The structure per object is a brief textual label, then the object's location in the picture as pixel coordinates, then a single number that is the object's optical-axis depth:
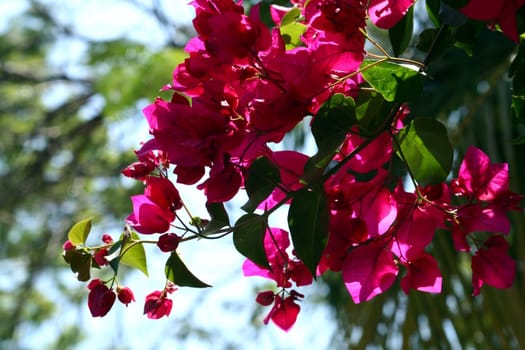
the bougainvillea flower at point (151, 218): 1.05
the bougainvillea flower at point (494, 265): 1.07
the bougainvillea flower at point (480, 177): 1.07
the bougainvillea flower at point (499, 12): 1.00
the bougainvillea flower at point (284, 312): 1.10
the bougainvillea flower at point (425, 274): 1.08
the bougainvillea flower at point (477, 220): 1.06
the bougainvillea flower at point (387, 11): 1.03
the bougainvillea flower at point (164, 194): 1.06
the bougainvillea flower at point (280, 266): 1.09
